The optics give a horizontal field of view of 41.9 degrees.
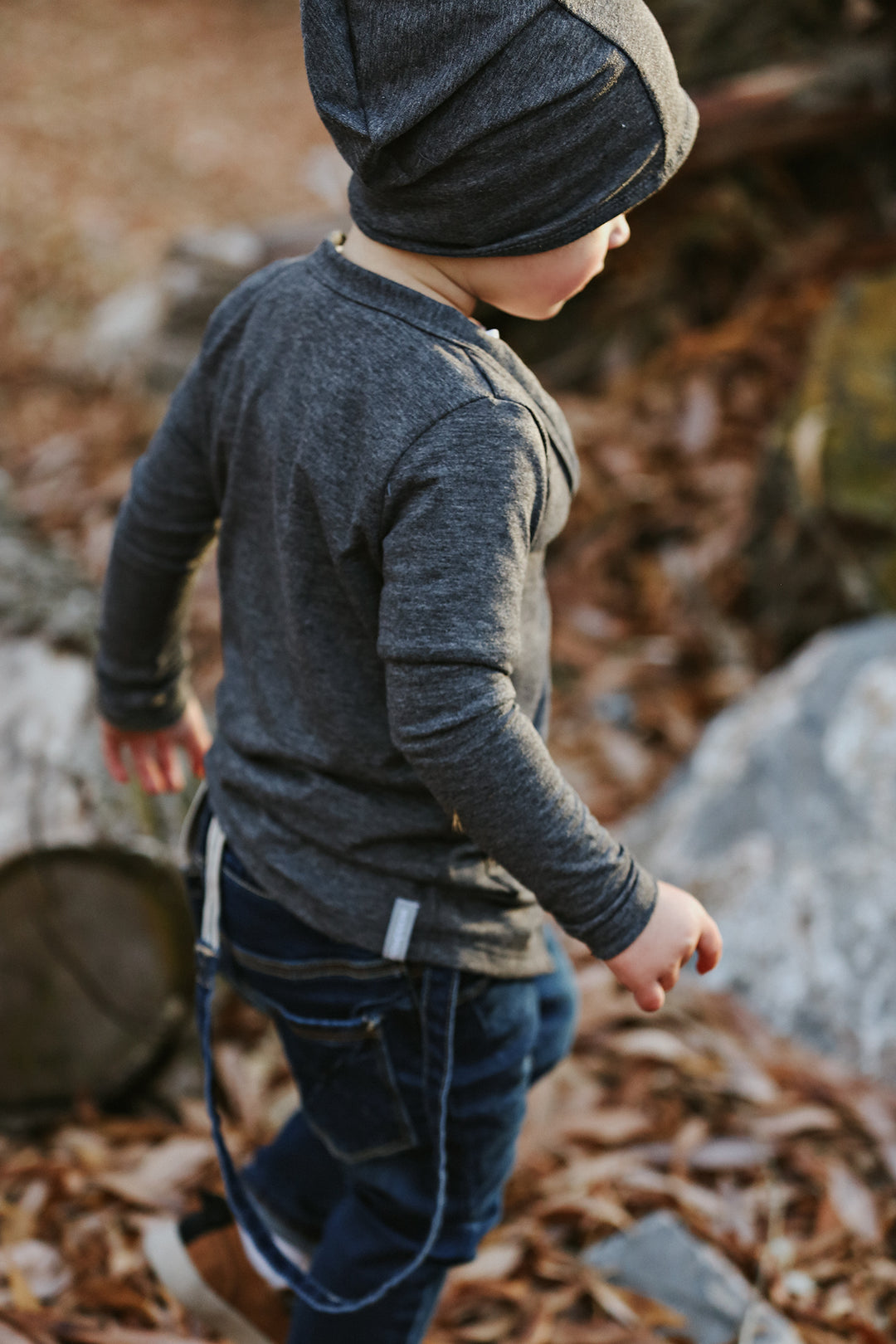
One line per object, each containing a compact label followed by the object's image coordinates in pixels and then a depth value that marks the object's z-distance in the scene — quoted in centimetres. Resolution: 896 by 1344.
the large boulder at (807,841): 227
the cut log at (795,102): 418
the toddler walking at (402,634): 111
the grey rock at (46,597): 257
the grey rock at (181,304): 486
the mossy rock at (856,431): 308
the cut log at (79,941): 209
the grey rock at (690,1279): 181
